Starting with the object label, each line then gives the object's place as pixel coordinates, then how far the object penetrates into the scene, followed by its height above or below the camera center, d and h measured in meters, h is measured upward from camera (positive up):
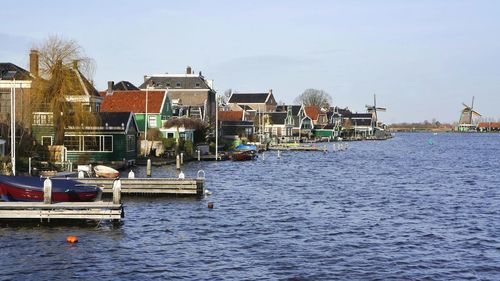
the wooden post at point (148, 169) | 56.66 -3.66
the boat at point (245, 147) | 103.69 -3.27
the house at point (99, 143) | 63.03 -1.66
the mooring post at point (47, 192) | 32.56 -3.22
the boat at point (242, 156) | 87.44 -3.90
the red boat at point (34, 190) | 34.94 -3.40
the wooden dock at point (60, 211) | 32.25 -4.10
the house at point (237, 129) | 127.39 -0.60
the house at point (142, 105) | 89.81 +2.78
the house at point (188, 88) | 120.86 +6.84
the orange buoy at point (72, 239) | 29.31 -4.95
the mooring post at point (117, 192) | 32.91 -3.25
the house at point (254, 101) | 183.25 +6.98
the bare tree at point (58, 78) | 57.91 +4.08
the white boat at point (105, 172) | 50.56 -3.52
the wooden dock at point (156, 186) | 44.44 -3.98
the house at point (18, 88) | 59.72 +3.59
